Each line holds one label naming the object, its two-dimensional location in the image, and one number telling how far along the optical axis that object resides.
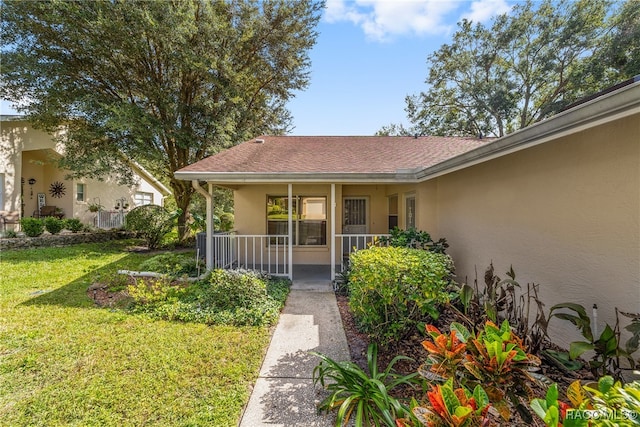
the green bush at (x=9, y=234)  10.94
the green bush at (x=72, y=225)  13.19
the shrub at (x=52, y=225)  12.12
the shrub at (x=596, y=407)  1.48
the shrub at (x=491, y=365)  2.15
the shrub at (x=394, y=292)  3.48
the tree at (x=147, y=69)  10.78
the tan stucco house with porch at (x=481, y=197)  2.82
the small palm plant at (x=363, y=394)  2.52
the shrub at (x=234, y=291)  5.38
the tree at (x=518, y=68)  16.28
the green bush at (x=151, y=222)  11.48
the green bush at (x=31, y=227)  11.45
